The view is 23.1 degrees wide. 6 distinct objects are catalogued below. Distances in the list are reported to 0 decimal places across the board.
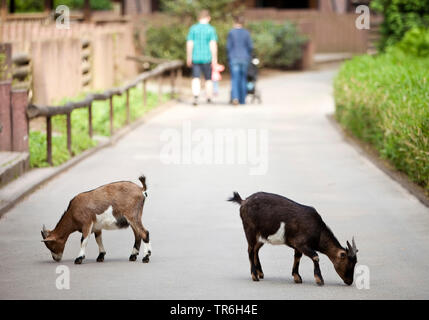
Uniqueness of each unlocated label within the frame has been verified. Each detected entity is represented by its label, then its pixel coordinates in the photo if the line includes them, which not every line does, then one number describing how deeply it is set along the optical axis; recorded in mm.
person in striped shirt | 24641
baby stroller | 24938
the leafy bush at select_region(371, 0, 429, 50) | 25000
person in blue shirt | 24391
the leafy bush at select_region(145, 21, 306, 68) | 32719
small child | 25420
